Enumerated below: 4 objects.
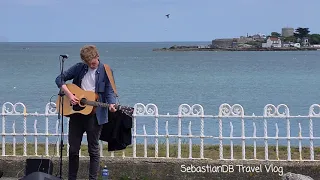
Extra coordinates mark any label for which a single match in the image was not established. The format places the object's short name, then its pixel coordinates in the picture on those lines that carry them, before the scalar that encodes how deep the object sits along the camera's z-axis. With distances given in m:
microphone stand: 7.85
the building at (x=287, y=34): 185.38
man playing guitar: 7.76
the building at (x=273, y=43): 169.88
